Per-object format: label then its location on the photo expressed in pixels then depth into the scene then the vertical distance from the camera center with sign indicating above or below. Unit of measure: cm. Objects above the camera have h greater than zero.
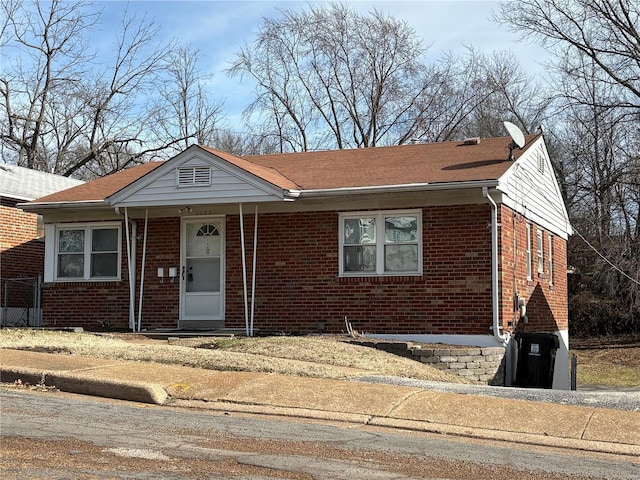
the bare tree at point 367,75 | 3825 +1075
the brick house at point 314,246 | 1560 +111
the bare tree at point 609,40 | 2836 +942
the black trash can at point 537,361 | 1537 -118
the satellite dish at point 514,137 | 1686 +343
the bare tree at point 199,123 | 4216 +930
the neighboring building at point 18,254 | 2212 +121
